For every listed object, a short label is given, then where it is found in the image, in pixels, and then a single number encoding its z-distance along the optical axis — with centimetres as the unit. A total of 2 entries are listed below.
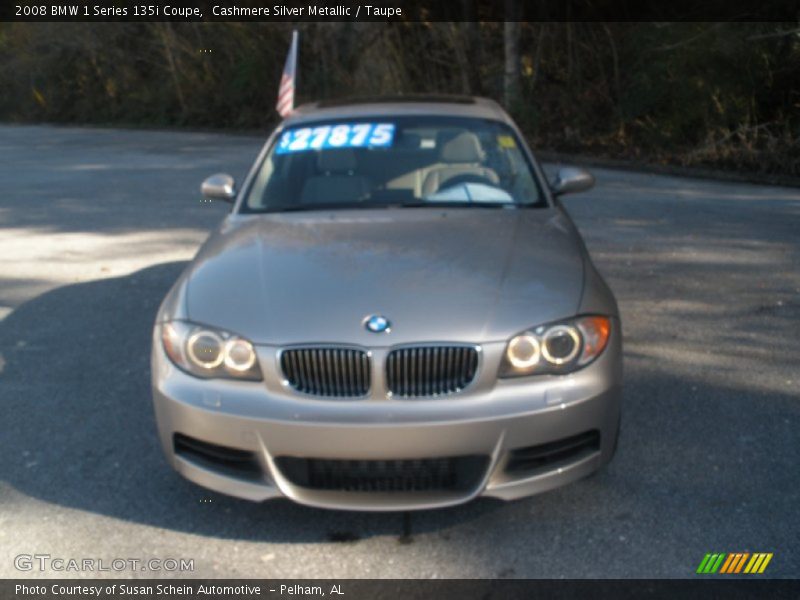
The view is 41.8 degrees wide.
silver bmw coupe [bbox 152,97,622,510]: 382
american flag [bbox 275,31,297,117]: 1817
